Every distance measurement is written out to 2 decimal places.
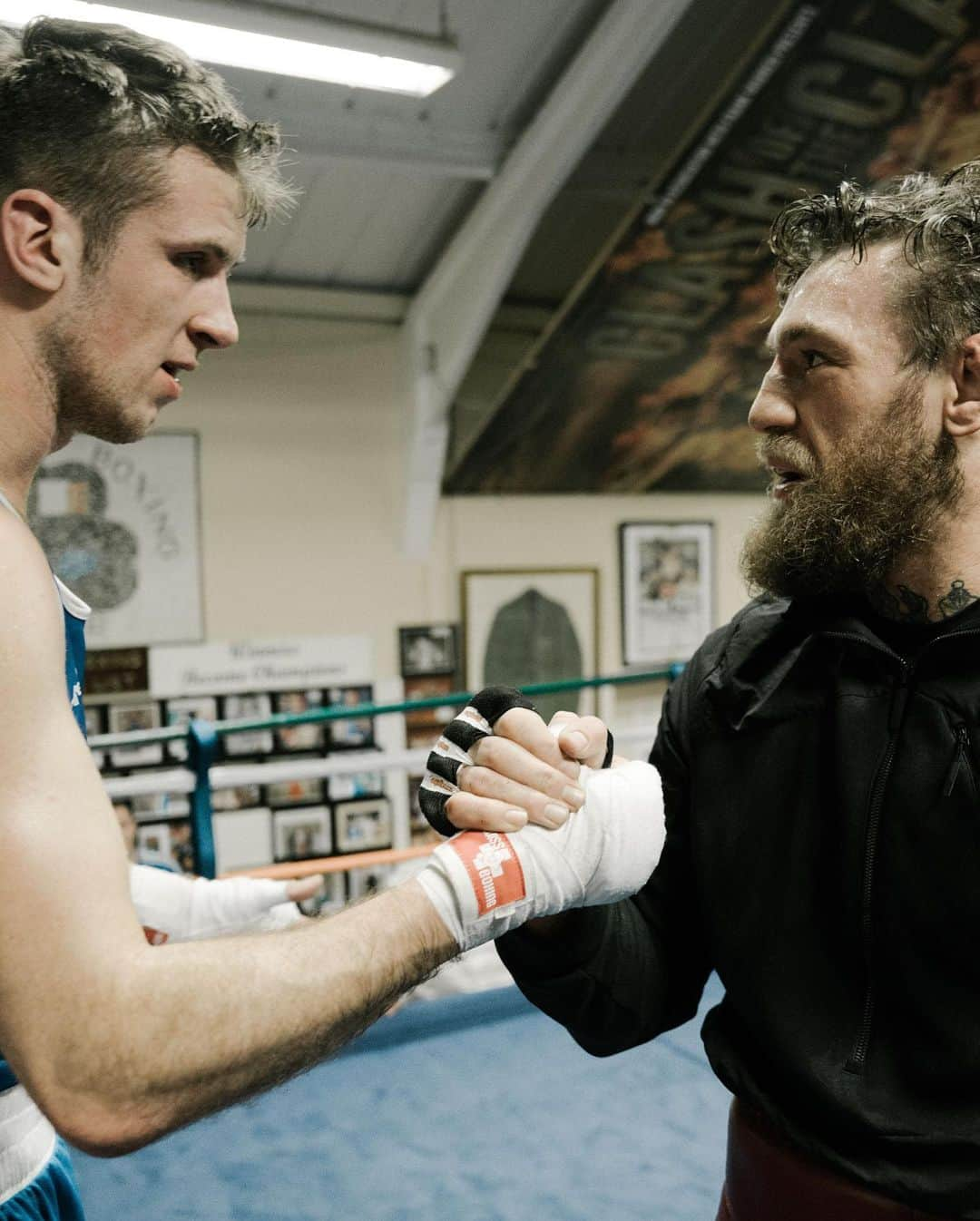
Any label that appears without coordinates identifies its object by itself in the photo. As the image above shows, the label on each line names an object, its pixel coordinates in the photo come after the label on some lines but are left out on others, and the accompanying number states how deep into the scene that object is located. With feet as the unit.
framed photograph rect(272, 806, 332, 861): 18.07
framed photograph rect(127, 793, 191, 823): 17.15
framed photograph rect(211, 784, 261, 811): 17.63
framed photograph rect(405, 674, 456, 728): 18.75
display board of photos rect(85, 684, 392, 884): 17.13
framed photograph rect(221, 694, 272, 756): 17.62
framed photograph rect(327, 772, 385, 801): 18.34
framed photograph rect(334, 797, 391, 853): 18.46
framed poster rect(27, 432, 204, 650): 16.06
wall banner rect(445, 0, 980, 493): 12.63
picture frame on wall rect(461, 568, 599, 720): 19.11
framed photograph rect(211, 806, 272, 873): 17.53
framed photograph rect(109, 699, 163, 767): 16.74
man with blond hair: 2.41
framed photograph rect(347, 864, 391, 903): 18.47
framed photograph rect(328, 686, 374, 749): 18.25
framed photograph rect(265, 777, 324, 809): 18.10
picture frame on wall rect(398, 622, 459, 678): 18.70
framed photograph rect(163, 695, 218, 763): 17.13
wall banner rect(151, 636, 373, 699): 17.01
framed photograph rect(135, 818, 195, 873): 17.07
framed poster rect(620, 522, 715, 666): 20.63
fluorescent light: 9.47
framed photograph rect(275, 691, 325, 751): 17.97
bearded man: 3.27
